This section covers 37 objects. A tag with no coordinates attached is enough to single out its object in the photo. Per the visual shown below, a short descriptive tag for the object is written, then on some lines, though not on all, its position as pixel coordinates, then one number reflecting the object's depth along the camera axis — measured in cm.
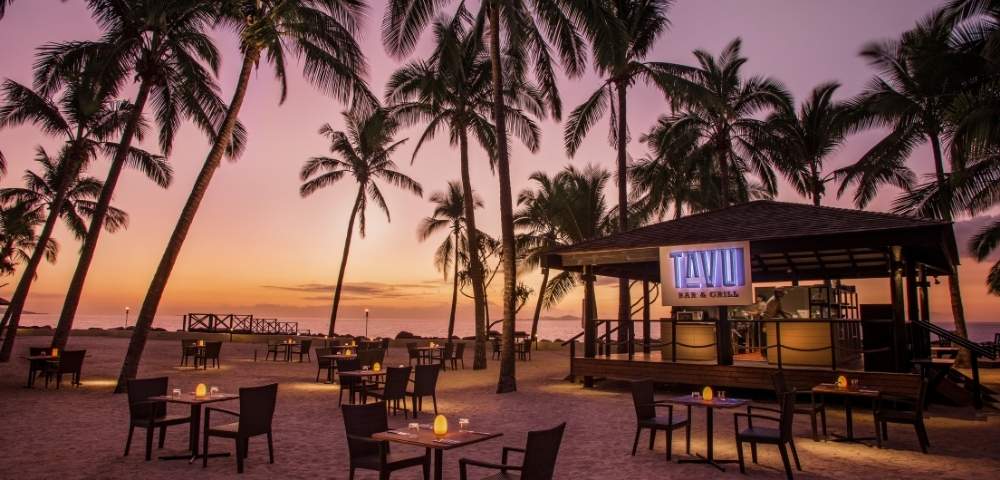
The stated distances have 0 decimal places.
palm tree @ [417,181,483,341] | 3353
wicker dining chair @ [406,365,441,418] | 1023
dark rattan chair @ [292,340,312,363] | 2091
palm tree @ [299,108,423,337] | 2903
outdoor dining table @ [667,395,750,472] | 695
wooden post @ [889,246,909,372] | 1103
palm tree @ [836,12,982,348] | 1797
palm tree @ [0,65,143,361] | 1917
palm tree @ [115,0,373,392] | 1273
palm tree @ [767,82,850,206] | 2327
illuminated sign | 1228
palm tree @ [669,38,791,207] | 2156
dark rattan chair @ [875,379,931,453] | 763
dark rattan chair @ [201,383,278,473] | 653
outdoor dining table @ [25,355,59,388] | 1325
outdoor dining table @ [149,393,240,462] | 689
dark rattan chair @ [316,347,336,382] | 1489
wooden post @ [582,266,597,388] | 1469
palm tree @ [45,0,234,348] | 1419
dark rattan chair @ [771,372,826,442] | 784
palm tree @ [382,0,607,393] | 1415
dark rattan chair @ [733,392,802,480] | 625
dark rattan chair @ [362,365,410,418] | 982
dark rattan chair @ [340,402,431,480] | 529
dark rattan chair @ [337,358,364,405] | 1127
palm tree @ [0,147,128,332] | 2744
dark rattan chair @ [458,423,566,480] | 440
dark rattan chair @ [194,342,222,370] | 1747
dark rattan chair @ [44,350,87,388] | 1298
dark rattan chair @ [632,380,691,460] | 718
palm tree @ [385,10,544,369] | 2002
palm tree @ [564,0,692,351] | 1860
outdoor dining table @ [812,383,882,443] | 814
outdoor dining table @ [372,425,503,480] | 487
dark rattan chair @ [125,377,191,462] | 697
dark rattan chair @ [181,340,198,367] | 1745
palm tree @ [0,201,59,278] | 2523
